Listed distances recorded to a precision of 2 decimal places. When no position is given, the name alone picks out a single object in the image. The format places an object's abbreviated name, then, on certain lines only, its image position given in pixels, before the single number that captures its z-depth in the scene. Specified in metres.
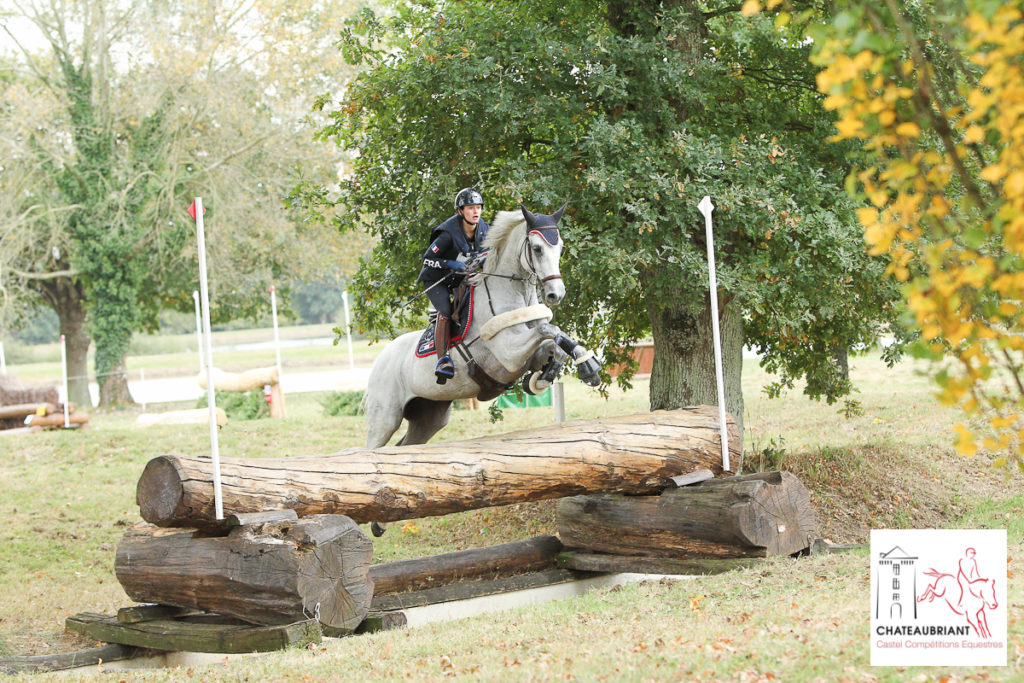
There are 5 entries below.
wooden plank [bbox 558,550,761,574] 14.47
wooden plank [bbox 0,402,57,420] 36.00
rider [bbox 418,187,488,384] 14.78
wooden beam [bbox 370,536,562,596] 15.27
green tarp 34.34
